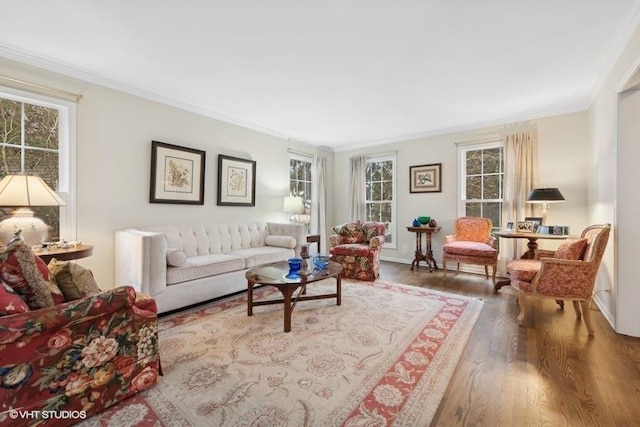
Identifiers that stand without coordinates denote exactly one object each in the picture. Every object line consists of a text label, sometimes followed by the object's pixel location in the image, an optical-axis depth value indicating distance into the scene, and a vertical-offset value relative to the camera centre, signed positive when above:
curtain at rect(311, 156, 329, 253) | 6.14 +0.30
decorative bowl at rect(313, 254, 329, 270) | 3.00 -0.53
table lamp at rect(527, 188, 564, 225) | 3.58 +0.23
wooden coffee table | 2.47 -0.62
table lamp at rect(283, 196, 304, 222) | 5.07 +0.14
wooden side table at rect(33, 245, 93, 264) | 2.24 -0.34
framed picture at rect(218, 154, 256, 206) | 4.37 +0.48
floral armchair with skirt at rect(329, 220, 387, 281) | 4.18 -0.54
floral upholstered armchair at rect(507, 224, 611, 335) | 2.45 -0.54
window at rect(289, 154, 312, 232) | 5.75 +0.69
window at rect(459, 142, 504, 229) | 4.64 +0.55
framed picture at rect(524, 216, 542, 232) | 3.80 -0.09
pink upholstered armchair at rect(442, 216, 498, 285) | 3.92 -0.46
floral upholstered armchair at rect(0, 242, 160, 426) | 1.26 -0.66
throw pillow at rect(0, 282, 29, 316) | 1.26 -0.41
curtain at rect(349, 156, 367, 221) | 6.03 +0.53
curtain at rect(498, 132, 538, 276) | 4.21 +0.50
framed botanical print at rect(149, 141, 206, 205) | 3.60 +0.49
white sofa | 2.71 -0.55
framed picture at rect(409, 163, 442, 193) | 5.14 +0.64
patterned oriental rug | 1.50 -1.05
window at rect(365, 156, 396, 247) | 5.78 +0.43
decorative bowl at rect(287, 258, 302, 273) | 2.85 -0.53
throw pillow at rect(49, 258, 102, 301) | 1.57 -0.39
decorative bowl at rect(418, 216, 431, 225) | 5.04 -0.11
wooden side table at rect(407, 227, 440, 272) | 4.88 -0.61
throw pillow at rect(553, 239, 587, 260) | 2.59 -0.32
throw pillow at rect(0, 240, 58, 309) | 1.33 -0.31
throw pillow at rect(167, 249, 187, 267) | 2.86 -0.47
